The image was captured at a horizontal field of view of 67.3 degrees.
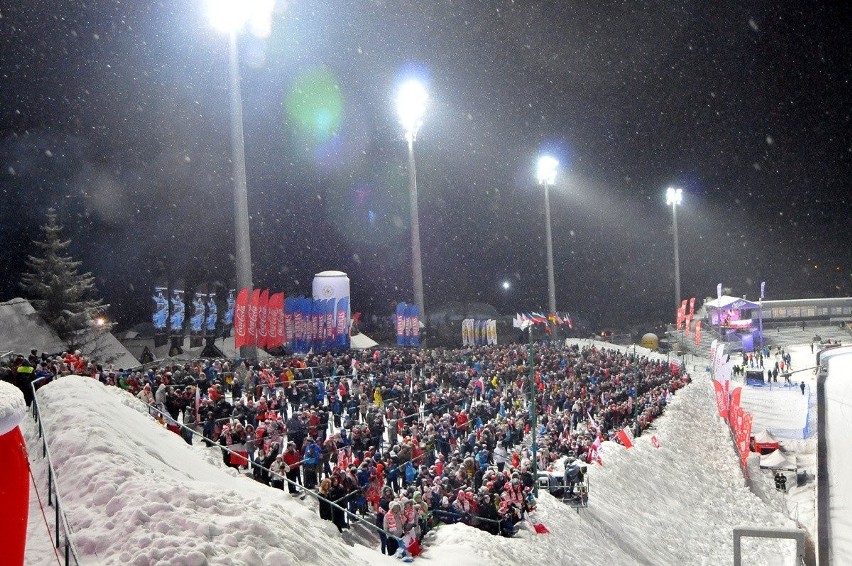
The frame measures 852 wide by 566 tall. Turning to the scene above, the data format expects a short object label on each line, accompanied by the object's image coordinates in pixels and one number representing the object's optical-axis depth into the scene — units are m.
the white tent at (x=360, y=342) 50.42
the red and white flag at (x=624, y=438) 24.86
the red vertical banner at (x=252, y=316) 32.25
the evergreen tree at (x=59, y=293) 35.59
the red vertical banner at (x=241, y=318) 31.64
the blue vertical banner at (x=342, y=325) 39.53
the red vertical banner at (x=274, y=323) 34.12
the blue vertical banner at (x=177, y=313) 38.16
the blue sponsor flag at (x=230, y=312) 40.59
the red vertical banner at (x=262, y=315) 33.06
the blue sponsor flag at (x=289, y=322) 37.00
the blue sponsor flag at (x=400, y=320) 45.13
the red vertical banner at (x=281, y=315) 34.84
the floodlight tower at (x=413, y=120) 48.31
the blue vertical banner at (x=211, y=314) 38.66
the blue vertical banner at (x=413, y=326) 45.41
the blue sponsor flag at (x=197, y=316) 38.31
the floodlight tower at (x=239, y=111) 32.62
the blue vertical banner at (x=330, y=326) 39.03
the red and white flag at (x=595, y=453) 22.39
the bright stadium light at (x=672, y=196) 71.90
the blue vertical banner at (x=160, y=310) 36.97
